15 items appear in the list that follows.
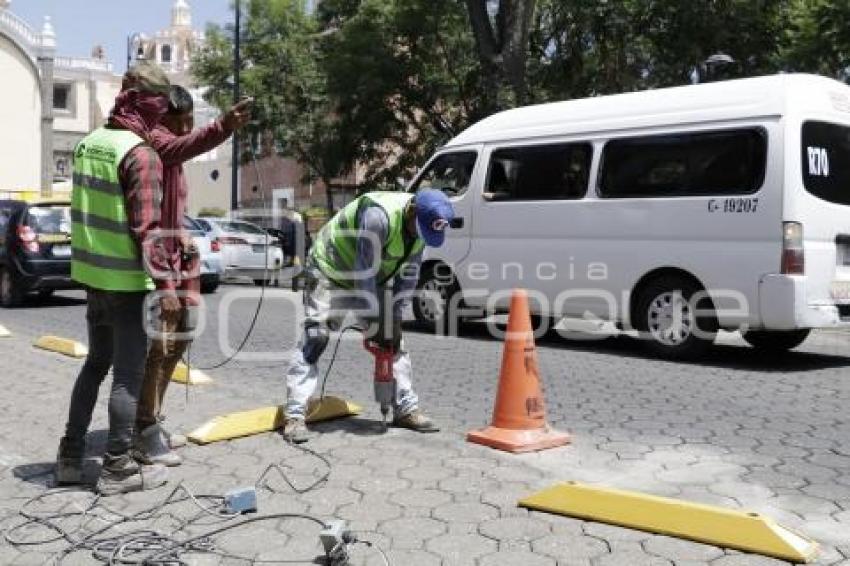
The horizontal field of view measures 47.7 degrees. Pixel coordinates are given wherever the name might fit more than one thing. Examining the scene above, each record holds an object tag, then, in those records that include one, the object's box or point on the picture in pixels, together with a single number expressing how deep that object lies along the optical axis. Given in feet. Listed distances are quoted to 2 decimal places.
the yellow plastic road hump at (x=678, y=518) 12.10
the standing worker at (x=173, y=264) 15.78
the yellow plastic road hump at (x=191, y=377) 24.99
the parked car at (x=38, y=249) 46.11
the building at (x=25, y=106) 167.84
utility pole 94.56
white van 27.48
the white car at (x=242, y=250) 67.56
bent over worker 17.67
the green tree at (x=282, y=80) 92.22
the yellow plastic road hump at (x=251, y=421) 18.26
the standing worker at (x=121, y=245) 14.48
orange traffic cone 17.75
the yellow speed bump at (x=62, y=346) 29.45
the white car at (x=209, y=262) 55.06
